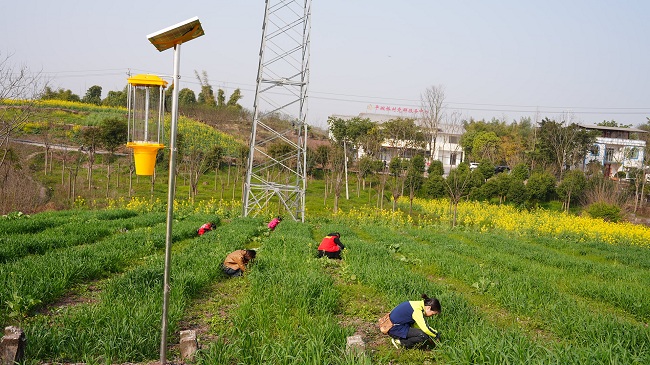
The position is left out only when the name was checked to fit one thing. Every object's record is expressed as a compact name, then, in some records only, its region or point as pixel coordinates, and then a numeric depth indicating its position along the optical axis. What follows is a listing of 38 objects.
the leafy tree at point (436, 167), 31.93
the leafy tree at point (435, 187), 29.80
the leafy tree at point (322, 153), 32.47
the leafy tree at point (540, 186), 29.03
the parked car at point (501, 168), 42.79
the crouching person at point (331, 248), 10.80
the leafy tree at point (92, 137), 22.05
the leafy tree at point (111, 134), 23.32
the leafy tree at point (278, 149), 29.95
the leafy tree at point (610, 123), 66.14
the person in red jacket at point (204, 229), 13.70
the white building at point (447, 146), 49.91
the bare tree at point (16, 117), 13.40
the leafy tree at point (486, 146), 41.89
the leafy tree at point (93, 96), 48.16
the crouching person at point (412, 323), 5.40
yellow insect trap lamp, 3.94
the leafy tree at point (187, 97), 45.56
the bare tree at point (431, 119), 43.12
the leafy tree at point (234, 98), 49.75
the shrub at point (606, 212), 25.11
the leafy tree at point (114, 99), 44.71
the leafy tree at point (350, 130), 38.62
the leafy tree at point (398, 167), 30.11
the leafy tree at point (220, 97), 49.00
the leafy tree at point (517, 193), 28.38
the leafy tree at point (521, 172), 30.70
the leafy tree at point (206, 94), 48.84
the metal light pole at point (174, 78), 3.68
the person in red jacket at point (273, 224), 15.30
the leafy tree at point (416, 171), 29.88
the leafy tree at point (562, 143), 35.78
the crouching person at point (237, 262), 8.52
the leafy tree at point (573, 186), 29.00
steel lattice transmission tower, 17.75
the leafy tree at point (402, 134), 38.47
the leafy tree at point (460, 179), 29.08
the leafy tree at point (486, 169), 31.80
